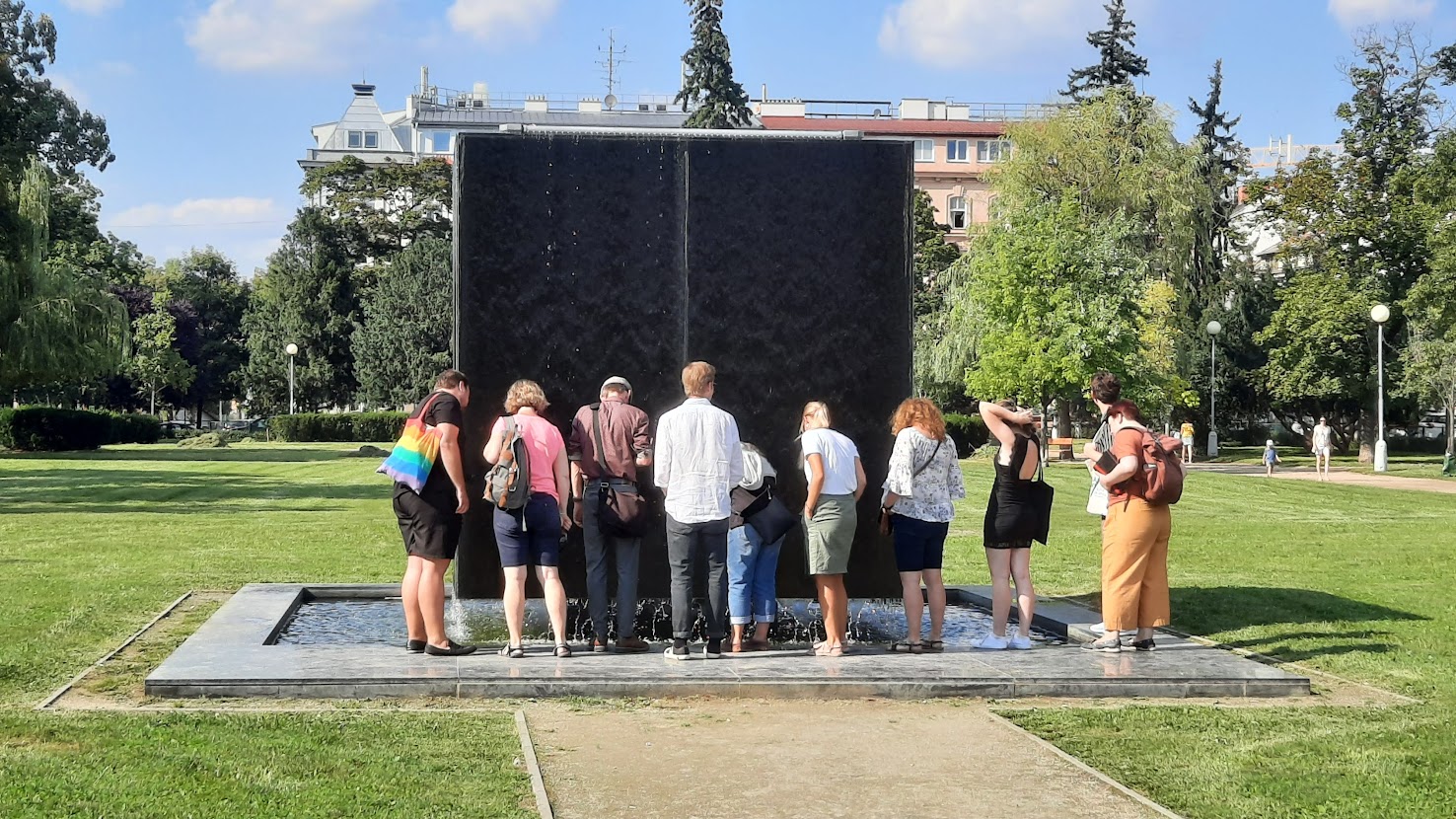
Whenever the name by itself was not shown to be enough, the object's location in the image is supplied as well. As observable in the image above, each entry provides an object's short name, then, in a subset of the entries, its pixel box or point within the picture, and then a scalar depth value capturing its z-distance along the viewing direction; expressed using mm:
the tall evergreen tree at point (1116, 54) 61656
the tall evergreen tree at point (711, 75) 57562
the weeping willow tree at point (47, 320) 37188
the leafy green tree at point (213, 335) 84438
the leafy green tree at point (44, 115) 43094
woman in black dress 9367
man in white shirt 8633
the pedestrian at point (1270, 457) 40125
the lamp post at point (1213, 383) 49406
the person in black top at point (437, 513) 8609
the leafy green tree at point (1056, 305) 44969
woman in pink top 8711
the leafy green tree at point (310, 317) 73688
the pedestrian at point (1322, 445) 37906
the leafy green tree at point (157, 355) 71750
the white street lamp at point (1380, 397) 39875
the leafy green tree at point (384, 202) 75375
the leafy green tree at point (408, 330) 66062
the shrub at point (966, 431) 48969
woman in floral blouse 9102
